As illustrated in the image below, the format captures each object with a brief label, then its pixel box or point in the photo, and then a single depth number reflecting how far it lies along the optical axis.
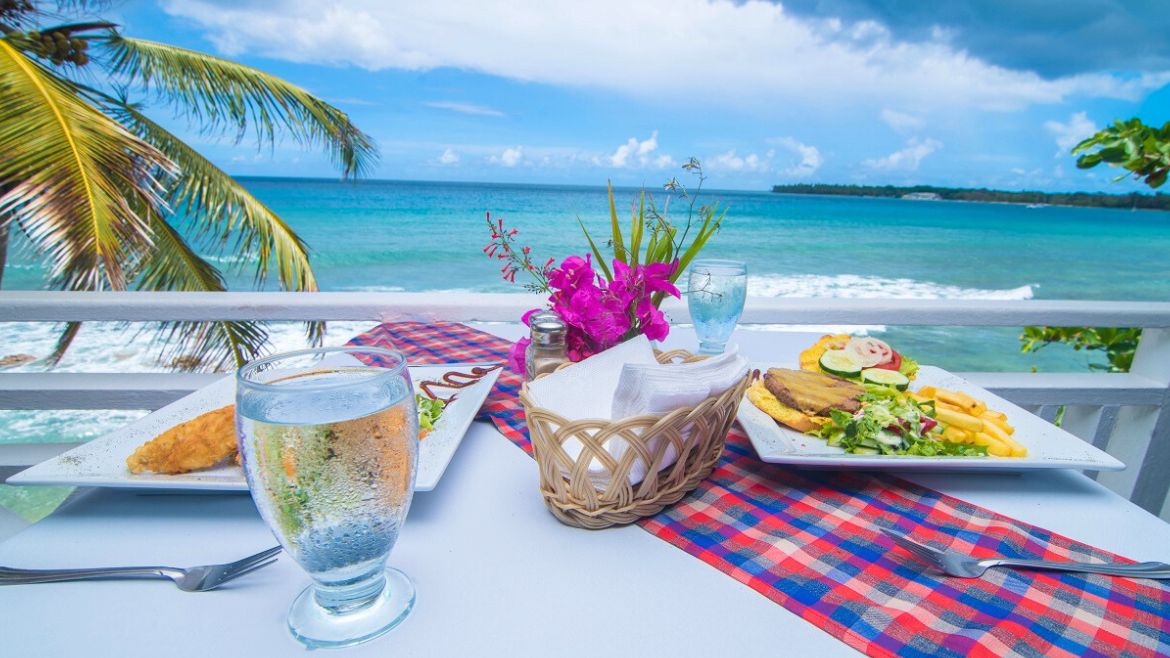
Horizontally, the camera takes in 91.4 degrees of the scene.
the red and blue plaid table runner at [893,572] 0.52
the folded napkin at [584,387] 0.80
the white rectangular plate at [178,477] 0.71
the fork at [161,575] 0.57
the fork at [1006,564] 0.60
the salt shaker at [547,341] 0.98
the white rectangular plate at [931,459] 0.79
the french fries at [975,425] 0.84
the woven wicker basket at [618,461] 0.64
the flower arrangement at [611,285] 0.95
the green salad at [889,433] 0.83
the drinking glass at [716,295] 1.13
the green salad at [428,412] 0.91
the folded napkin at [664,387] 0.66
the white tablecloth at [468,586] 0.51
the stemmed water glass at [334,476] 0.46
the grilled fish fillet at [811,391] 0.91
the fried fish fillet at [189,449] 0.75
